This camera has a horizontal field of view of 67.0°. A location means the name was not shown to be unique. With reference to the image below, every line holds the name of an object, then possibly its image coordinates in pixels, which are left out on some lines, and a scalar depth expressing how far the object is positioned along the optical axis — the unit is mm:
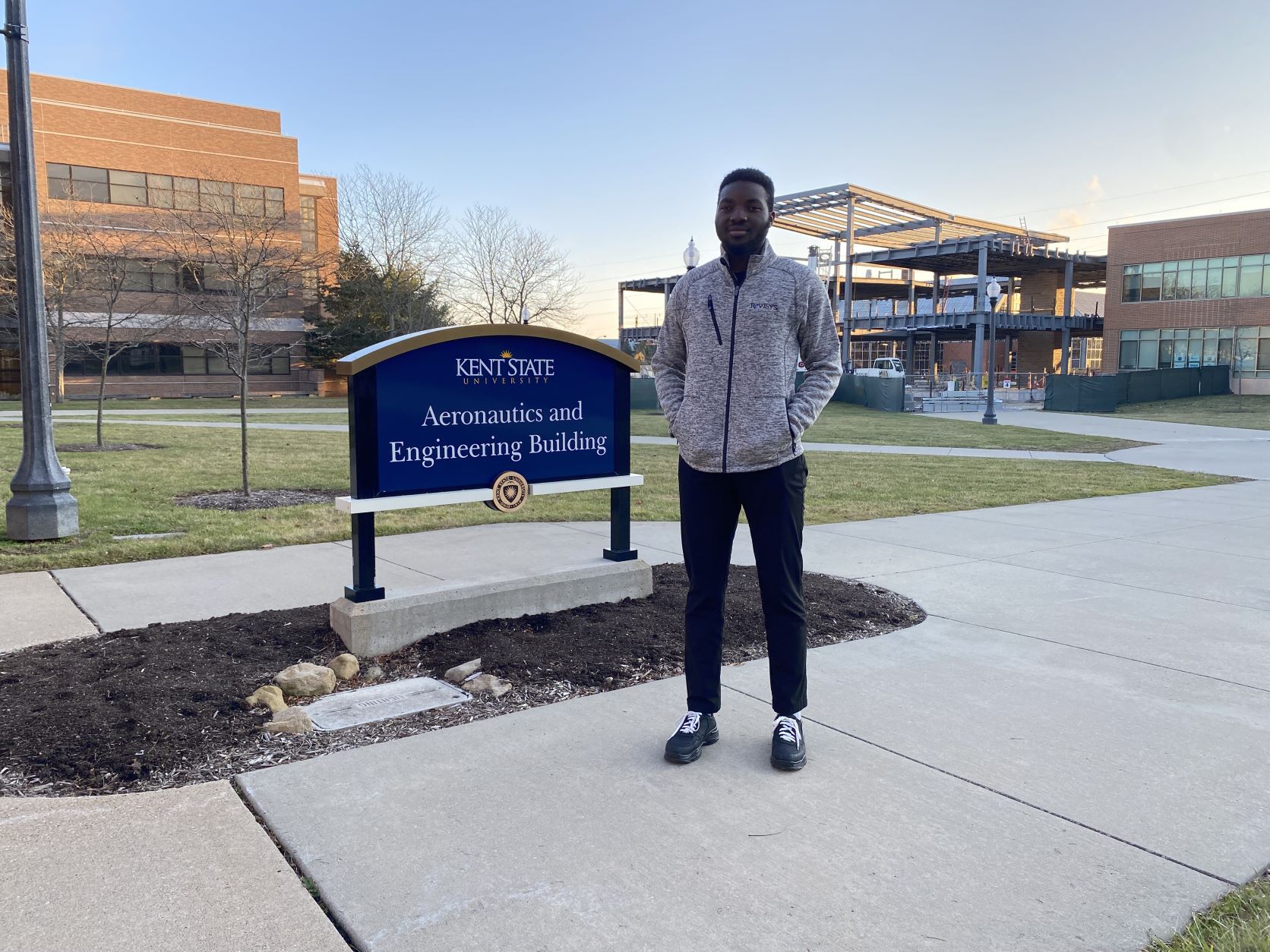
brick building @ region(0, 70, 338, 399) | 40469
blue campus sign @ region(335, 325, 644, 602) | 4363
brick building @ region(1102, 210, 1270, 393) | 47344
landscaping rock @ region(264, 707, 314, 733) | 3525
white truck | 53925
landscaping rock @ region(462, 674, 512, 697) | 3969
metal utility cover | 3695
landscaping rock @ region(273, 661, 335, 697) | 3902
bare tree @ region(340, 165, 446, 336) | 41156
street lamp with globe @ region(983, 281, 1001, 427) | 27031
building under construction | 50031
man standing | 3193
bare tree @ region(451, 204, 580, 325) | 42469
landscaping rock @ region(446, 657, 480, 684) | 4113
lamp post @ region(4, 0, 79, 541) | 6848
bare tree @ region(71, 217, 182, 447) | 18016
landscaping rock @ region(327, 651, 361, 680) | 4105
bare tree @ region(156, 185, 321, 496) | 10117
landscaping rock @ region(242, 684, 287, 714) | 3732
